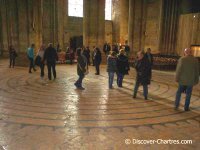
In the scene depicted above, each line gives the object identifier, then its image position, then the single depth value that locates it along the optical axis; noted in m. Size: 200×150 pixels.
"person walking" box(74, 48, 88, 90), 6.11
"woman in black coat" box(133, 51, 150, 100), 5.07
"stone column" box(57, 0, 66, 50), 17.31
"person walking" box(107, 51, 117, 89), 6.35
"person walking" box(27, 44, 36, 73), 8.86
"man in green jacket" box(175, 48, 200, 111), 4.30
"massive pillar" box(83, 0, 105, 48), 14.42
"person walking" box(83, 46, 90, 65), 10.18
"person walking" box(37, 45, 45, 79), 7.63
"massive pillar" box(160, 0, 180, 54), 11.77
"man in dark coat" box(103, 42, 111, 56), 13.19
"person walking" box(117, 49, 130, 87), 6.32
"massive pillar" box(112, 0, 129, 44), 17.97
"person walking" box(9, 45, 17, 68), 10.07
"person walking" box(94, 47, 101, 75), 8.65
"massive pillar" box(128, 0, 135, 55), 13.82
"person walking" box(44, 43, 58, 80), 7.13
